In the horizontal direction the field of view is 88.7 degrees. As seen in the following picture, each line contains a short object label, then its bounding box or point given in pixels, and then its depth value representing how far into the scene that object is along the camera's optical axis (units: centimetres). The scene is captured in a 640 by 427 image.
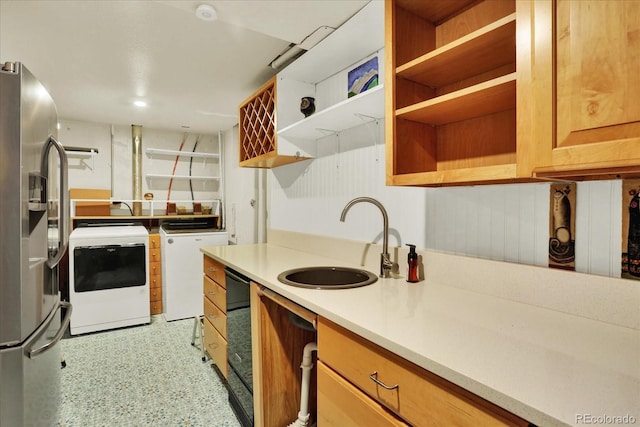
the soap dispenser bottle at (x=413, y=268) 143
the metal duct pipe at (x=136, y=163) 412
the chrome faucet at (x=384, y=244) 154
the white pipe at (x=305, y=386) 147
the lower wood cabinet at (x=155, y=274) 367
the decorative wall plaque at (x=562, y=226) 104
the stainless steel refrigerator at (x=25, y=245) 108
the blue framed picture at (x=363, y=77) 172
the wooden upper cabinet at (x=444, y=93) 109
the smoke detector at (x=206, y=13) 154
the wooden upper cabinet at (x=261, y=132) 221
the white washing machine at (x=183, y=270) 352
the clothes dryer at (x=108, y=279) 307
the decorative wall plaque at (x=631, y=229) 91
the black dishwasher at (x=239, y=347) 172
